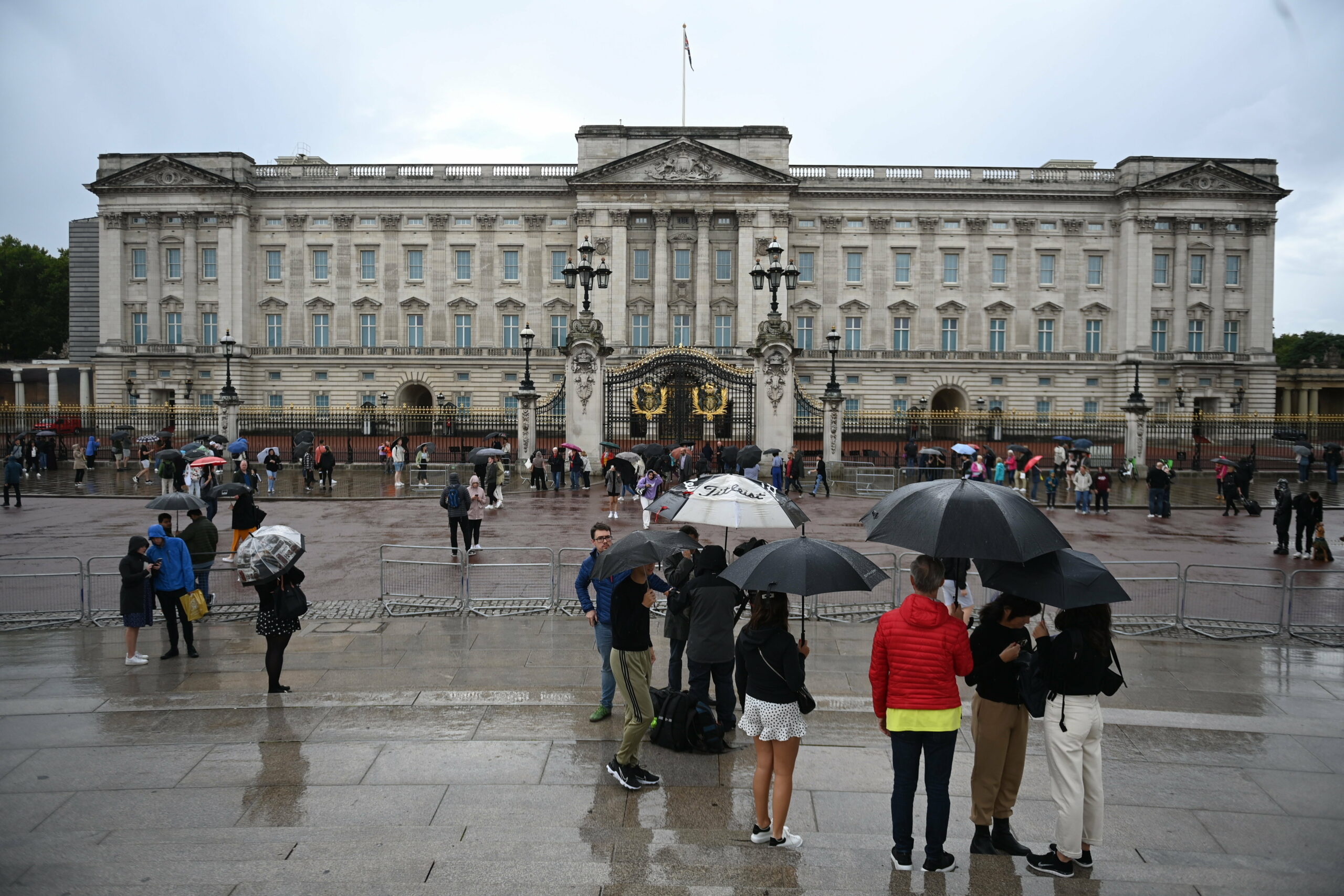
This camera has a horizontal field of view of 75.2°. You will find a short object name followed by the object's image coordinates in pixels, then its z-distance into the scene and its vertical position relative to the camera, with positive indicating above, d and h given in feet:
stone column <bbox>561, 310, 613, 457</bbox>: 100.17 +5.07
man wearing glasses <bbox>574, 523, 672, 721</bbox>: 26.16 -5.51
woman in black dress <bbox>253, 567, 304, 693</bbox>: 28.17 -6.52
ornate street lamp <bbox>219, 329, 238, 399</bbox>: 124.57 +9.34
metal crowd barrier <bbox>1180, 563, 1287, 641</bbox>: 38.22 -8.15
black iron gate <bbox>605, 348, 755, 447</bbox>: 102.78 +3.95
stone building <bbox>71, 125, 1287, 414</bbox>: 192.65 +34.58
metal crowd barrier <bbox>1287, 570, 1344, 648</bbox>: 37.29 -8.11
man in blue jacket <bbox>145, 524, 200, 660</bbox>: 33.45 -5.93
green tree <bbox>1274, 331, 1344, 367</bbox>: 330.54 +34.99
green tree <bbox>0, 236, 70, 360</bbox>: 267.39 +38.25
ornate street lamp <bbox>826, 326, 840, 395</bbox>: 105.81 +10.61
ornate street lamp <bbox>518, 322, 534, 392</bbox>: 104.53 +9.74
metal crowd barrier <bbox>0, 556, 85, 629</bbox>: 38.98 -8.23
